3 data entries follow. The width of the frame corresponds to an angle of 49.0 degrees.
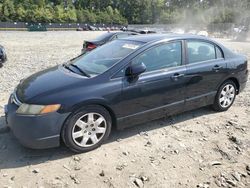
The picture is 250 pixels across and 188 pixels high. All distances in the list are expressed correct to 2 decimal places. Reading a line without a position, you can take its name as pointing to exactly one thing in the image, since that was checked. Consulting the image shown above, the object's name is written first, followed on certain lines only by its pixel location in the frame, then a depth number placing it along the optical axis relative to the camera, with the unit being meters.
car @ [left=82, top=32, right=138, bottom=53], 10.43
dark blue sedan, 3.57
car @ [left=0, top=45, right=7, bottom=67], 9.71
